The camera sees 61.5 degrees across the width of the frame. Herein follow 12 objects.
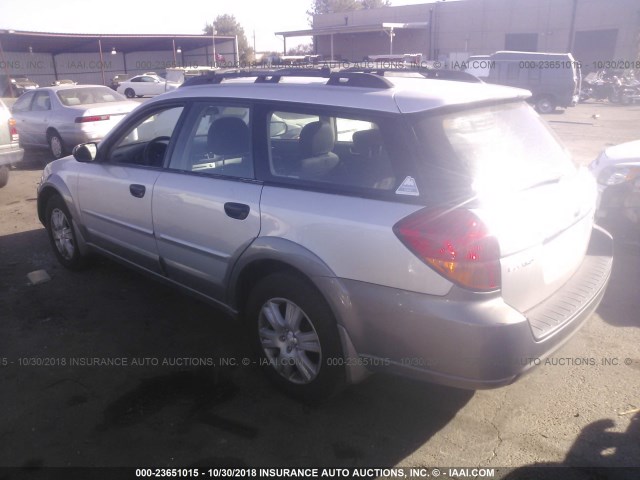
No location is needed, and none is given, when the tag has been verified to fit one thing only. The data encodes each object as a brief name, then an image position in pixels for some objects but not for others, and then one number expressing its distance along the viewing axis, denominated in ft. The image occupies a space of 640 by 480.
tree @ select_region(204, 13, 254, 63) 212.41
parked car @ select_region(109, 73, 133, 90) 128.85
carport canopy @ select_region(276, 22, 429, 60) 131.95
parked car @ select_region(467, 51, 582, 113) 66.54
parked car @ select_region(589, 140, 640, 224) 17.72
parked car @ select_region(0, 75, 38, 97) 116.37
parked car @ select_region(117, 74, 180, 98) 111.24
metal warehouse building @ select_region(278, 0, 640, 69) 116.88
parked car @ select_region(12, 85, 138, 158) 36.91
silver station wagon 8.10
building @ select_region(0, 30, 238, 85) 130.67
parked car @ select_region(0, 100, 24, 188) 28.76
